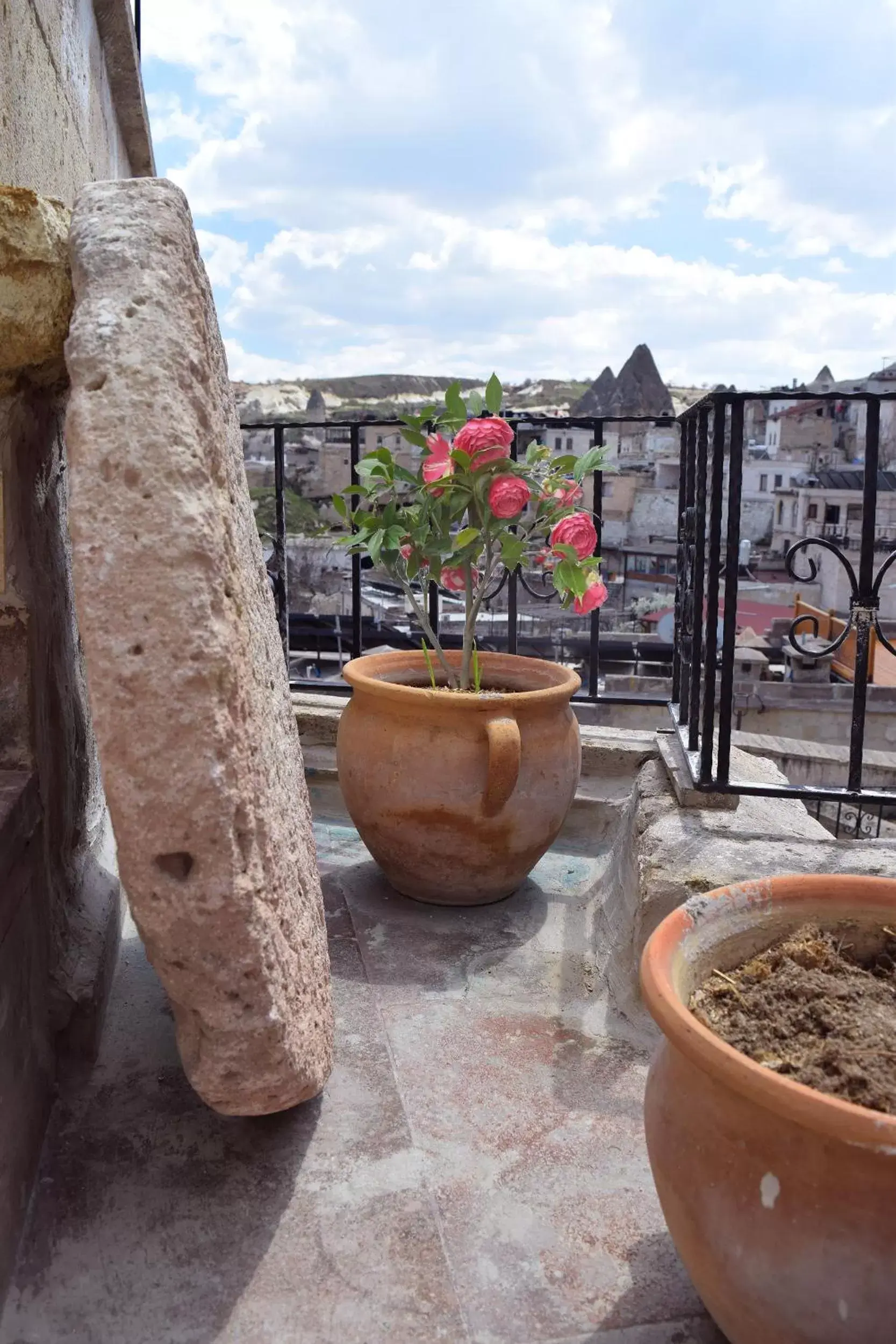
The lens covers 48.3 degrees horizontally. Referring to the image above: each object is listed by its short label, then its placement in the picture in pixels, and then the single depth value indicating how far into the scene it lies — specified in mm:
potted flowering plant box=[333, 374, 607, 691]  2488
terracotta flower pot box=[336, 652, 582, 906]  2385
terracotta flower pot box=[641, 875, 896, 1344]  978
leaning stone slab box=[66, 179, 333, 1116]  1186
